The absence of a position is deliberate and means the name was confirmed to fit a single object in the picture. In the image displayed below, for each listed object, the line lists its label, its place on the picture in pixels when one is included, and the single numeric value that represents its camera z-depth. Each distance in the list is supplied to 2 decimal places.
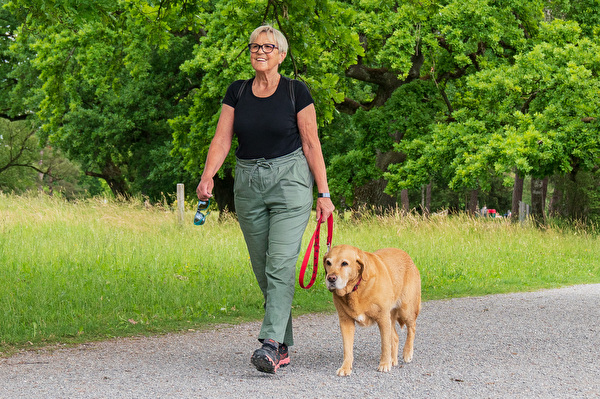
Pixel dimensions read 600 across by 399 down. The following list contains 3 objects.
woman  9.31
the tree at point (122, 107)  31.91
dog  8.80
